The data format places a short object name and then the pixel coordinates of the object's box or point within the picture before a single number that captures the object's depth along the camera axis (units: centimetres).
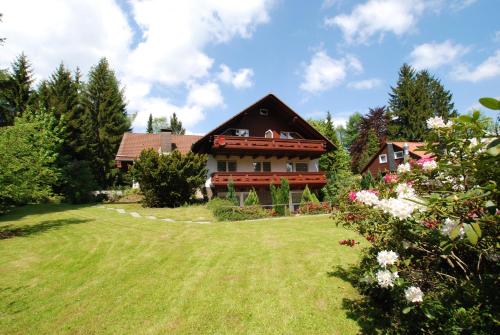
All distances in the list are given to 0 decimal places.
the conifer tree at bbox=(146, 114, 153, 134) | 6839
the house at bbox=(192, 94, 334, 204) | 2556
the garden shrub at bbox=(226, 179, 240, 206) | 2372
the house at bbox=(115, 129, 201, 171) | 3281
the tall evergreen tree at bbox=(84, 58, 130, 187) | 4053
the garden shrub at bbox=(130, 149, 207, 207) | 2297
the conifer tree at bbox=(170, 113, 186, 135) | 7794
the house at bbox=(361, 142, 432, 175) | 3853
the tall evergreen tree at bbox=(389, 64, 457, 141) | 5812
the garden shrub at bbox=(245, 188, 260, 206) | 2259
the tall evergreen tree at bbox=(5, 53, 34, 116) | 3441
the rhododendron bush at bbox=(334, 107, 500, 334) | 330
